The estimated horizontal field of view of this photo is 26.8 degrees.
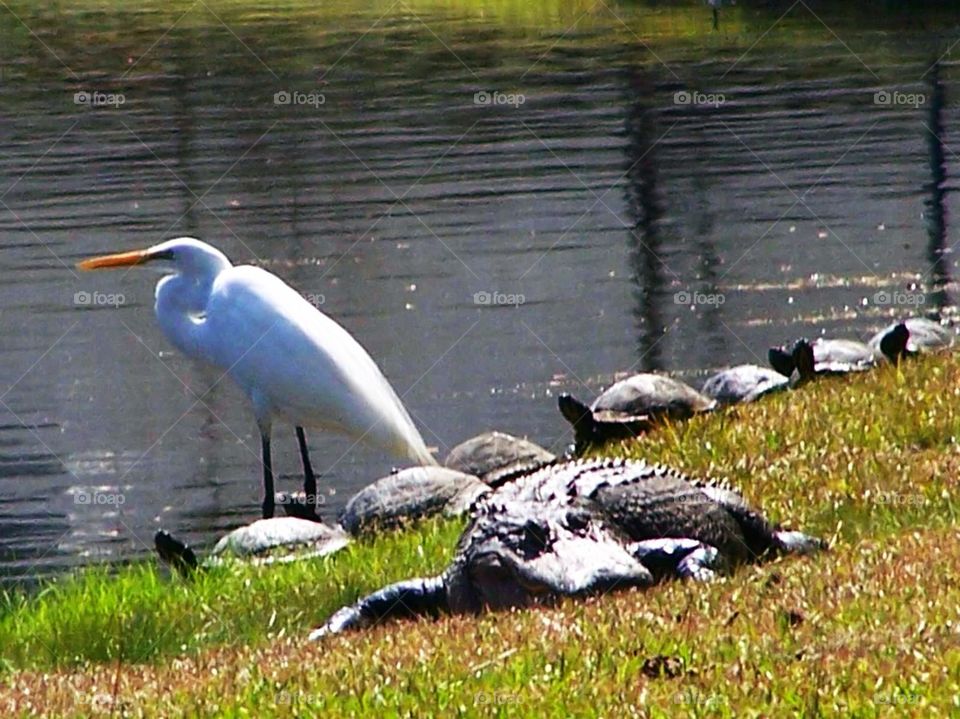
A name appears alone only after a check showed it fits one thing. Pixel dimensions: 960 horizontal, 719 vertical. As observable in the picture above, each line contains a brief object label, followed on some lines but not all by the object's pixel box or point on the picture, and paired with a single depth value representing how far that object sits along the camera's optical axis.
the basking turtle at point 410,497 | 10.48
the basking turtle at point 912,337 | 12.70
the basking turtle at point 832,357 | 12.71
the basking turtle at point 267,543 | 9.80
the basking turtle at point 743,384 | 12.38
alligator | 7.37
